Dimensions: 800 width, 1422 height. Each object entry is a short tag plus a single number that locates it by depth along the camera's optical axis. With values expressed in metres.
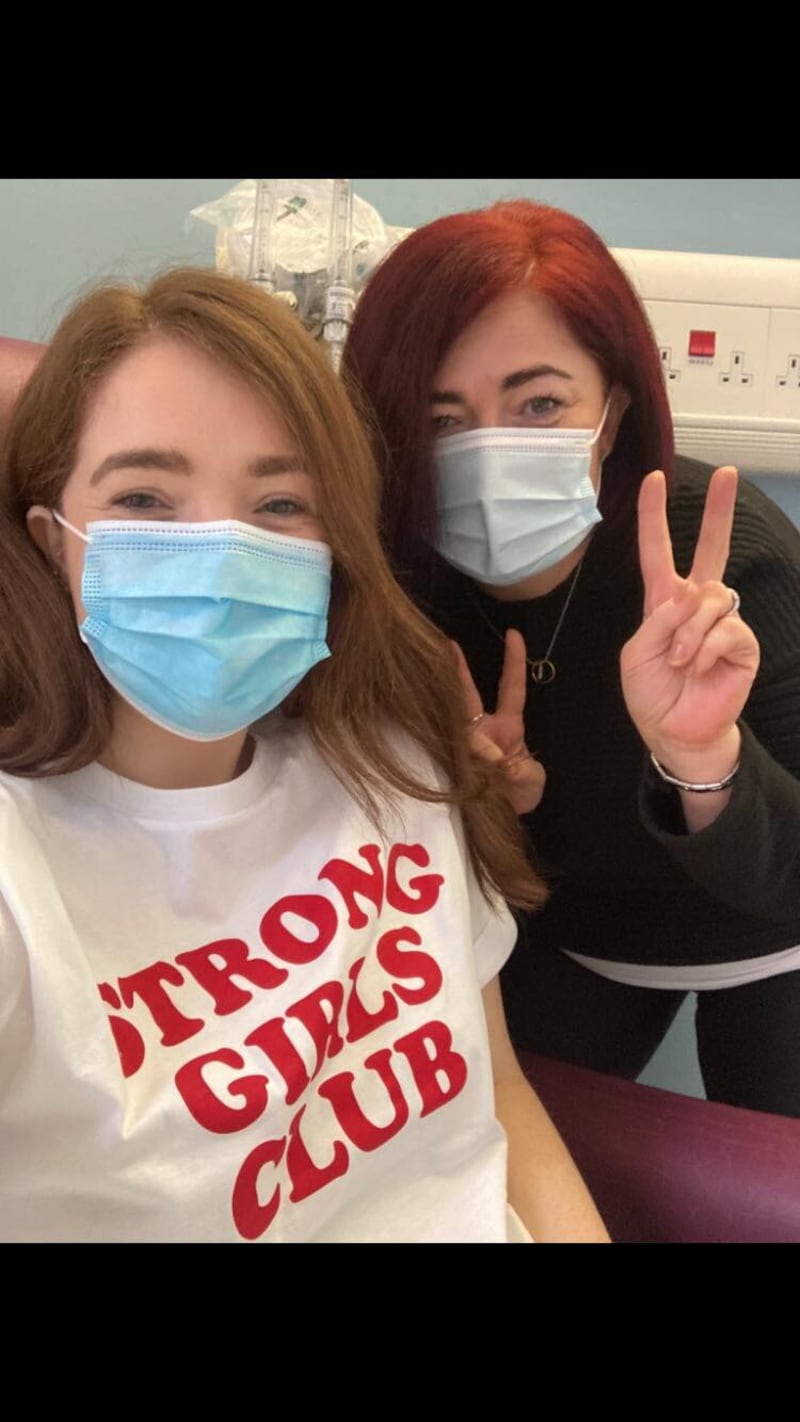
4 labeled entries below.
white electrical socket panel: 1.68
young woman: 0.81
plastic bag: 1.47
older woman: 1.02
